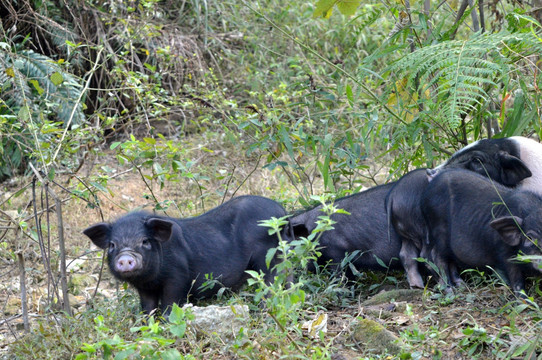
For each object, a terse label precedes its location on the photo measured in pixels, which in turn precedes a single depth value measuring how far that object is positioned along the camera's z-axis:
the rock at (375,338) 6.91
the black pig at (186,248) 8.87
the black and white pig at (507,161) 9.48
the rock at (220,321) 7.42
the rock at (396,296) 8.45
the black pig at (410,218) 9.20
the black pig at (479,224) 7.84
